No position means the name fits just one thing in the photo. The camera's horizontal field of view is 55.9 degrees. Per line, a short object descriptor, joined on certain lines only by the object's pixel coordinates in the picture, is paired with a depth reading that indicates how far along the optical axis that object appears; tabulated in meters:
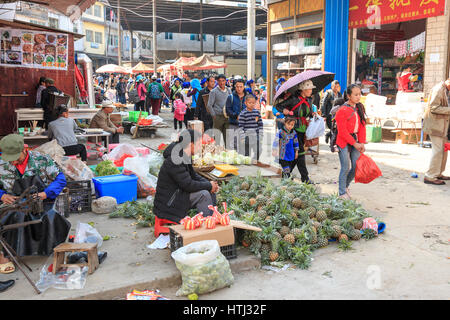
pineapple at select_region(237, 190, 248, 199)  5.75
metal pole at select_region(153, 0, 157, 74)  25.20
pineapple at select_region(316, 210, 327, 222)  5.09
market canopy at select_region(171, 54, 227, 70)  22.31
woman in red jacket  6.29
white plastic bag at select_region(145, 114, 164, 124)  13.40
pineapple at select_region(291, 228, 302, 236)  4.74
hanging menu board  10.41
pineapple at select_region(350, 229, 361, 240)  5.05
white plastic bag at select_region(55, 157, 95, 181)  6.43
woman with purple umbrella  7.04
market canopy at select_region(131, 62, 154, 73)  28.58
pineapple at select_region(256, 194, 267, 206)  5.31
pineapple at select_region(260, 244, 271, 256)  4.52
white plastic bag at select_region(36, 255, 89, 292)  3.85
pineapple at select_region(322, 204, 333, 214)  5.32
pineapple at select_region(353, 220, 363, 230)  5.19
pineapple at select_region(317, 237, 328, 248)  4.82
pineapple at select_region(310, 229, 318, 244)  4.78
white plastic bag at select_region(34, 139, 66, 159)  6.62
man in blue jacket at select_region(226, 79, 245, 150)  8.49
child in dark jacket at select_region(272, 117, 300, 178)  6.91
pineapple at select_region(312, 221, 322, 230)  4.91
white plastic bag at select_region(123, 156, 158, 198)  6.78
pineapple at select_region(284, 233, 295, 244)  4.64
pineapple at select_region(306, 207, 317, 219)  5.13
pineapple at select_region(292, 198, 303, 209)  5.25
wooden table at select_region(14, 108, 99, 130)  9.76
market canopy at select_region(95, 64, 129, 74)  26.30
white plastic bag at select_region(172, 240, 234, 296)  3.76
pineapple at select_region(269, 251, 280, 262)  4.50
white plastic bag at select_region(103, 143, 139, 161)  8.09
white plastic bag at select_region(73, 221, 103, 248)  4.62
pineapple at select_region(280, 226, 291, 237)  4.76
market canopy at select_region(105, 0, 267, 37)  28.15
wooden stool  4.09
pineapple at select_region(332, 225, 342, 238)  4.94
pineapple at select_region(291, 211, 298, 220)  4.99
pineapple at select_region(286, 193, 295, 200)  5.30
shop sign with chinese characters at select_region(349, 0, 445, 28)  11.44
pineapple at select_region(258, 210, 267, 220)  4.97
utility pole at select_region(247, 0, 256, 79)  16.23
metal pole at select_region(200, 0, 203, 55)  27.50
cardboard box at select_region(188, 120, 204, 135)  6.97
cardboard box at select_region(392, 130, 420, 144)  11.80
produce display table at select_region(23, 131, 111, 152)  8.34
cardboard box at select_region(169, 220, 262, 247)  4.11
